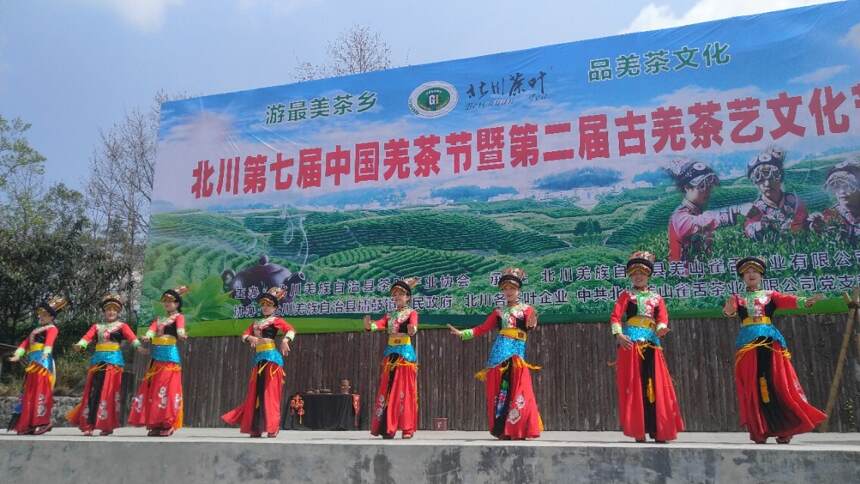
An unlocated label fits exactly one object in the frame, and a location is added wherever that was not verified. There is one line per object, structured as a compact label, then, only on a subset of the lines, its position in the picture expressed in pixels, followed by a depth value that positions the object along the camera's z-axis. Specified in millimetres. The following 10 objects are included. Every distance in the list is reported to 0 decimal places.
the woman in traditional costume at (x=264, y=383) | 6352
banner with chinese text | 8273
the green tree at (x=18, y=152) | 17297
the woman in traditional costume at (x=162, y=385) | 6473
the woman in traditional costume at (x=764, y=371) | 4816
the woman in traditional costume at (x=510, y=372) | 5496
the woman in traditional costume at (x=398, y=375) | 6161
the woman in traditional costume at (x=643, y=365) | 4996
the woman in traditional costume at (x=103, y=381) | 6723
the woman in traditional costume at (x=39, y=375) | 6945
